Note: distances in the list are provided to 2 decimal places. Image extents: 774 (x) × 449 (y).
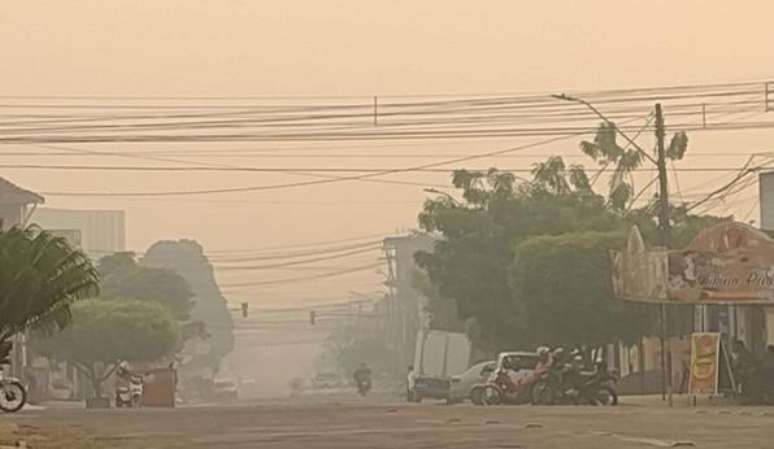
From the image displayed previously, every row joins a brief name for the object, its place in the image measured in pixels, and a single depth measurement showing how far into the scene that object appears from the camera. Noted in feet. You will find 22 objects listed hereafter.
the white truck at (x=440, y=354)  285.02
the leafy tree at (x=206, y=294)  583.17
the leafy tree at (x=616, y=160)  272.72
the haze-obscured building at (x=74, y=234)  382.94
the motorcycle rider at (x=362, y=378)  343.67
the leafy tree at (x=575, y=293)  222.03
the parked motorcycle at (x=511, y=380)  183.62
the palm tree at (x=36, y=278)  128.06
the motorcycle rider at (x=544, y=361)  177.17
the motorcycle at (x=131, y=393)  227.81
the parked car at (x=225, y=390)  462.19
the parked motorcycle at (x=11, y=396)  155.43
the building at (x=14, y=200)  300.20
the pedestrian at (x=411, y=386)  248.52
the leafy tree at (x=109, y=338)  295.89
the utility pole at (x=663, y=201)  178.60
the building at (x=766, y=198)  236.43
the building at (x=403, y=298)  440.45
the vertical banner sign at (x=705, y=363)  164.96
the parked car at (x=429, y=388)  236.84
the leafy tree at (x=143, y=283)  383.04
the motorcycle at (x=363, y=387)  344.08
